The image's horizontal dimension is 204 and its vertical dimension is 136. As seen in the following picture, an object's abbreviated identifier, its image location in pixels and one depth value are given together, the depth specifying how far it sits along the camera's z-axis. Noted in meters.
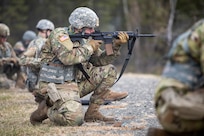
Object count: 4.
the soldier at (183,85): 7.81
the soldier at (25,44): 26.24
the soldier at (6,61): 22.46
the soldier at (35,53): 18.79
